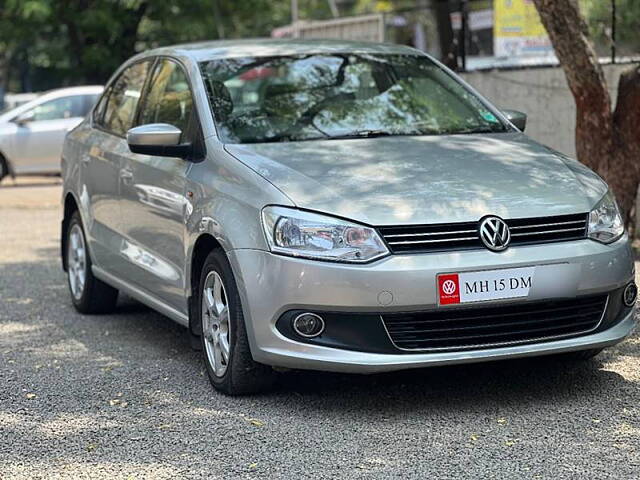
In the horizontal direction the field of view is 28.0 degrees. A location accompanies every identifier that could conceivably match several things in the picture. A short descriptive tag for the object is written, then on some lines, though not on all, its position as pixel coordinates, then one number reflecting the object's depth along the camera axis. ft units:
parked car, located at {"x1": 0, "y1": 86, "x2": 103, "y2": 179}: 67.87
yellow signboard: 47.57
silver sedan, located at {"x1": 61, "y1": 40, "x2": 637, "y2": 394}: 17.84
